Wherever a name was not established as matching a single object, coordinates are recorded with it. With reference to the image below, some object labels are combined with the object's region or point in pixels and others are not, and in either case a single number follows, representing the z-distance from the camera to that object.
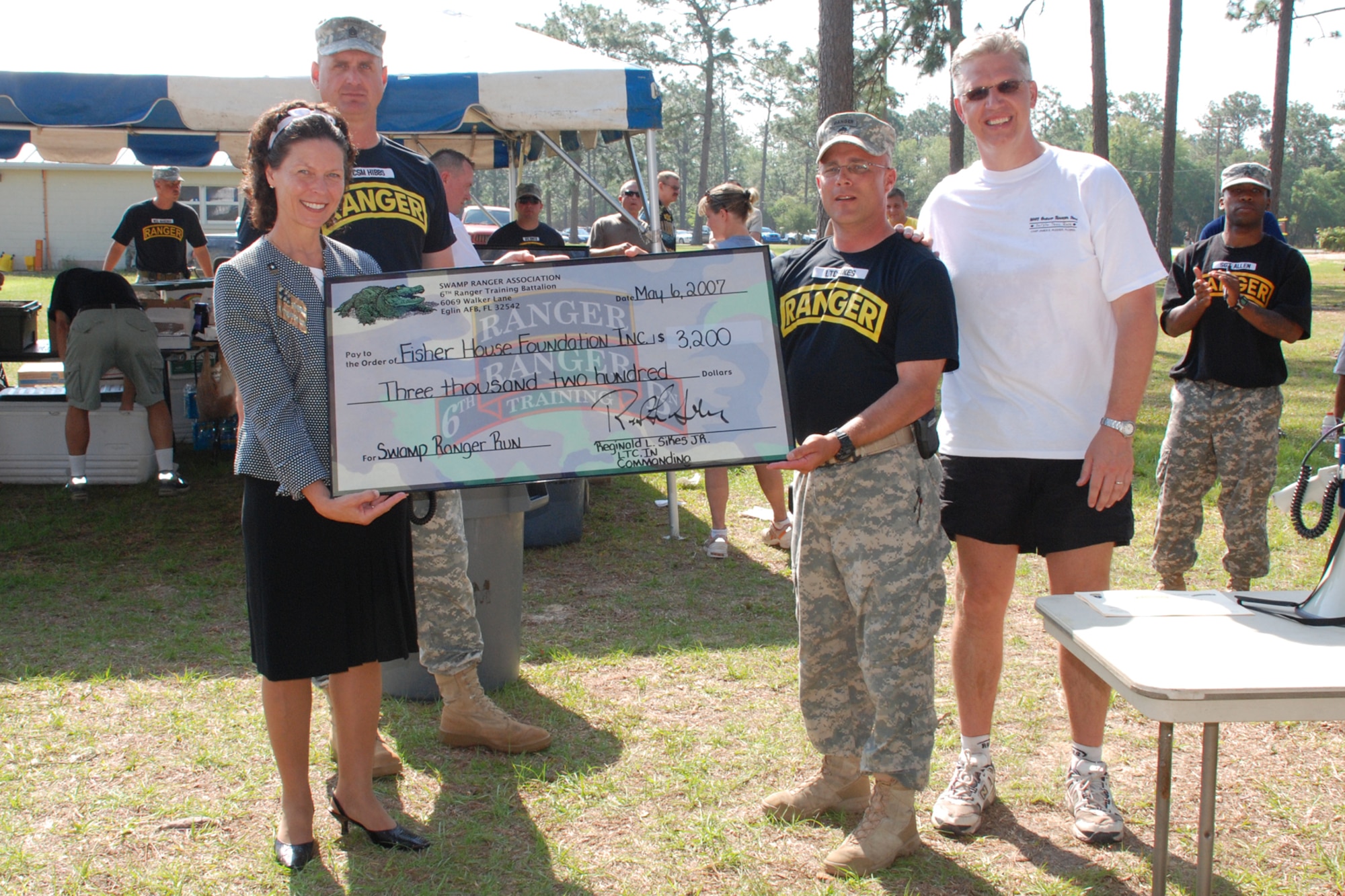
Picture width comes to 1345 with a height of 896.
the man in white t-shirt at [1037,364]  2.70
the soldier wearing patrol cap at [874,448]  2.53
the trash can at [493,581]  3.86
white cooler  7.30
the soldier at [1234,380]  4.63
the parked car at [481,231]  10.02
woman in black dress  2.52
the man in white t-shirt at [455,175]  5.60
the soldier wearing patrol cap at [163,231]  9.44
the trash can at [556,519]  6.09
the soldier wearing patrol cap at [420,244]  3.18
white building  29.62
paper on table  2.35
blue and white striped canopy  5.77
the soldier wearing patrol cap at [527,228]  7.99
